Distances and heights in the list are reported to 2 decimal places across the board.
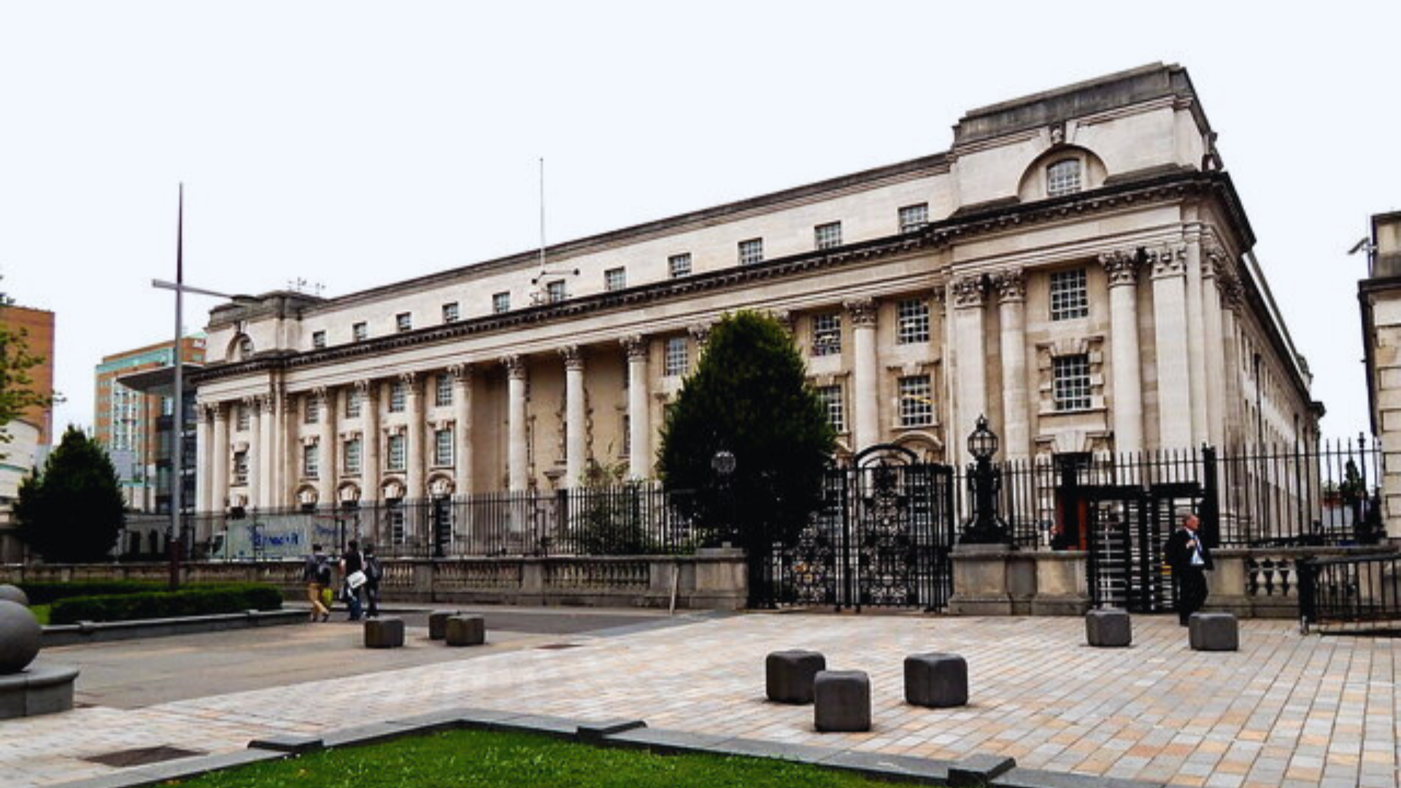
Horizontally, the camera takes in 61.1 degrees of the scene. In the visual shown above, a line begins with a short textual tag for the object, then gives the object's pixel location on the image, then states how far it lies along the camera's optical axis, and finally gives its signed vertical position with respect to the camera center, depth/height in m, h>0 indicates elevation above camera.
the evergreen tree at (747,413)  36.66 +2.53
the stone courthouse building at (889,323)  42.50 +7.67
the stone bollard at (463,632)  18.89 -2.11
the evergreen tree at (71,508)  56.38 -0.03
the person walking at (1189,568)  19.62 -1.38
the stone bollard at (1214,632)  15.45 -1.94
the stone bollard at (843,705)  9.72 -1.75
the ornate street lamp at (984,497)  23.00 -0.17
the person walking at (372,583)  26.23 -1.82
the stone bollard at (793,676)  11.43 -1.77
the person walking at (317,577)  26.09 -1.78
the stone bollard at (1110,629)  16.36 -1.97
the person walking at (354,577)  25.95 -1.66
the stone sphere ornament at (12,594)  19.50 -1.43
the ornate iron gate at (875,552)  24.98 -1.31
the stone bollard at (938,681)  11.03 -1.78
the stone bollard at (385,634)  18.86 -2.12
